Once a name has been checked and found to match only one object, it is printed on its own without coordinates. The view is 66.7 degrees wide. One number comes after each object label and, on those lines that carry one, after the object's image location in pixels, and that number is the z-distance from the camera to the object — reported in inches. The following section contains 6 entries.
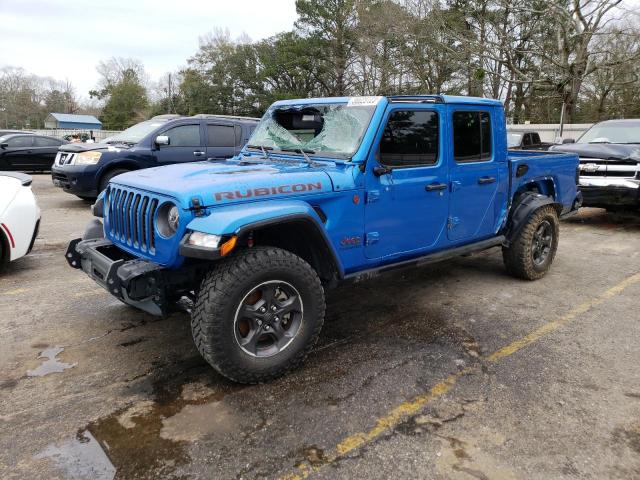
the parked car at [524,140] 463.8
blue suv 365.7
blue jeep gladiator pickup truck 116.1
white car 201.5
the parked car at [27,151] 583.8
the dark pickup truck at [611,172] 317.1
